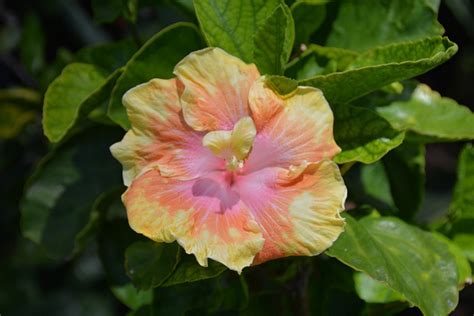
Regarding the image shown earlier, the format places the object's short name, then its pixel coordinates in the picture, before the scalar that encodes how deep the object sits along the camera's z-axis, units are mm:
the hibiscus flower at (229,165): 1056
